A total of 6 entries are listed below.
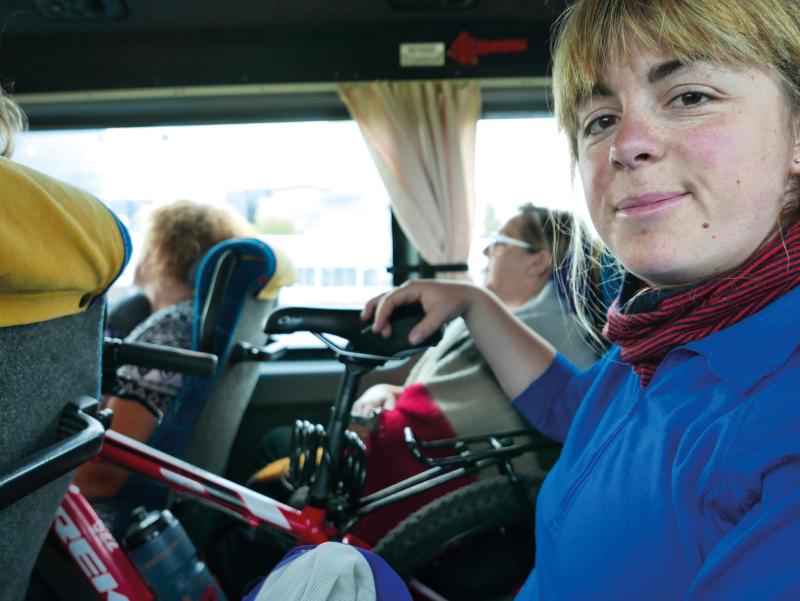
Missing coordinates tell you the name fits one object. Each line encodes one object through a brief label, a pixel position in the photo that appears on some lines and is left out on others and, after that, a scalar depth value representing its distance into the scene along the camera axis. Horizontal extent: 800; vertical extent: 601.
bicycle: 1.08
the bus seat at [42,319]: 0.58
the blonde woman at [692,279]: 0.51
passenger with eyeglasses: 1.66
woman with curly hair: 1.60
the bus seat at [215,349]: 1.66
